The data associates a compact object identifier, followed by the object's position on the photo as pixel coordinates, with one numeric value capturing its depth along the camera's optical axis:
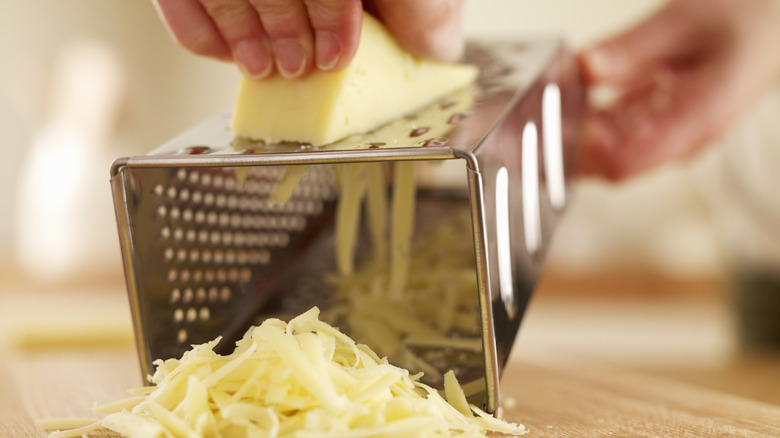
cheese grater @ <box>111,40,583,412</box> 0.49
